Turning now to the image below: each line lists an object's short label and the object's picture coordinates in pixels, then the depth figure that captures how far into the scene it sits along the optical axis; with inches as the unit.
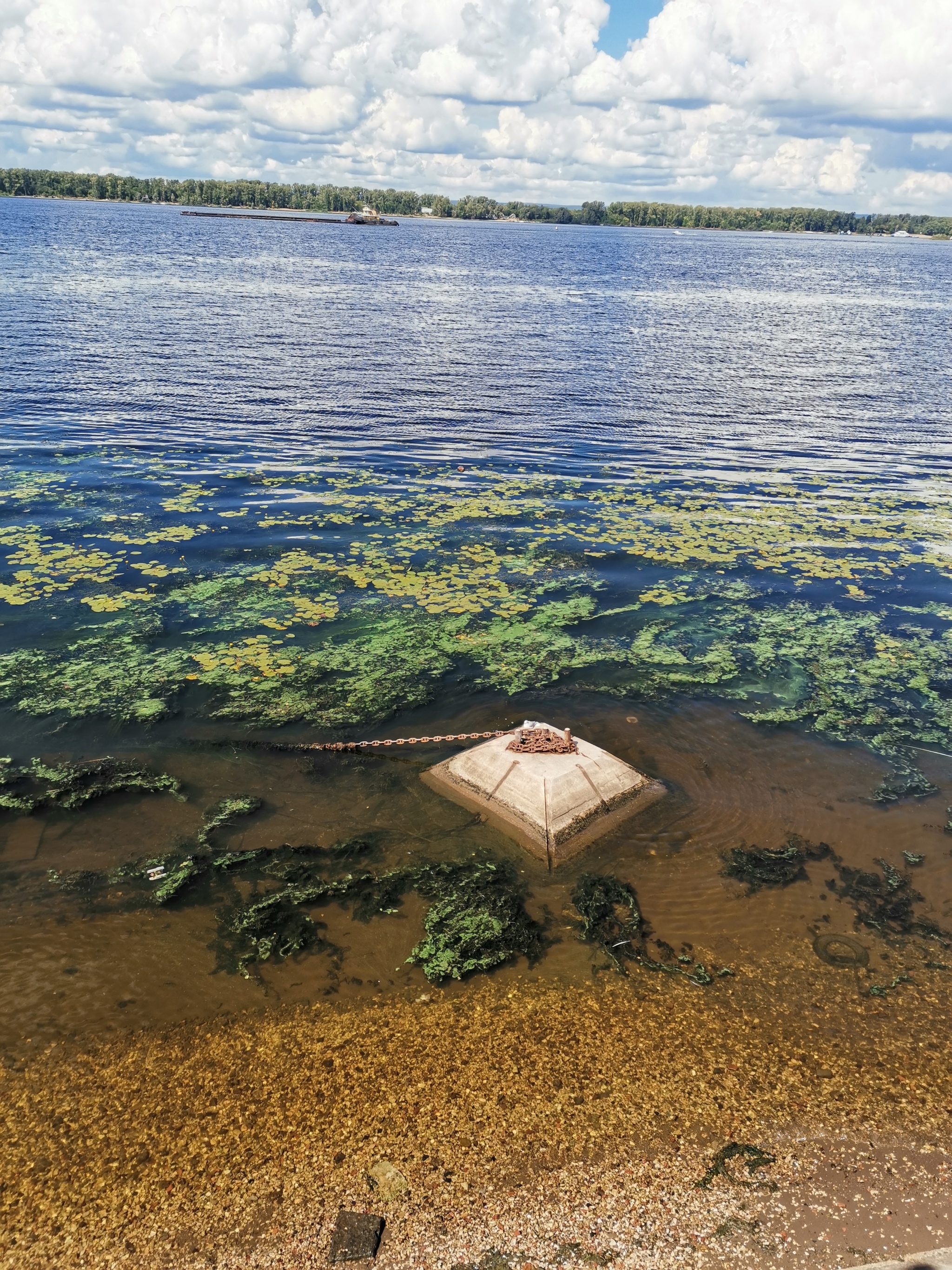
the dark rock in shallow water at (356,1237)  220.8
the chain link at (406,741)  454.3
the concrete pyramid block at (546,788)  394.6
